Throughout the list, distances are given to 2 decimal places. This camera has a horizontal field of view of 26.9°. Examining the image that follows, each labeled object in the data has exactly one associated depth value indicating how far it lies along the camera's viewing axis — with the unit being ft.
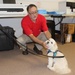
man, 7.39
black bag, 9.00
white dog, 5.85
